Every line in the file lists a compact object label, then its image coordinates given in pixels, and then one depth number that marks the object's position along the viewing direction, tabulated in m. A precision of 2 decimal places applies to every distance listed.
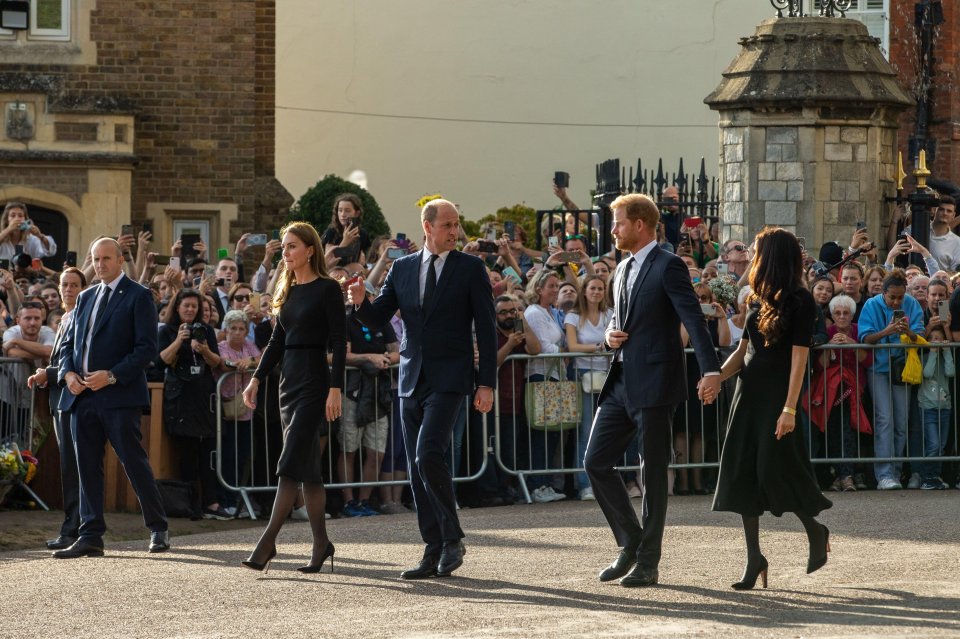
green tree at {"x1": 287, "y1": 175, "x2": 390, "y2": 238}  26.44
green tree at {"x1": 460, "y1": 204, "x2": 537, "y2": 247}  29.30
